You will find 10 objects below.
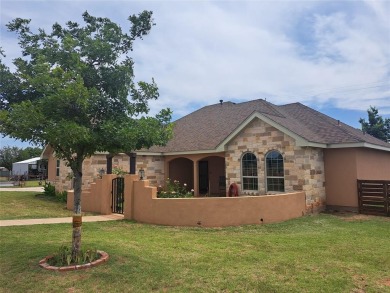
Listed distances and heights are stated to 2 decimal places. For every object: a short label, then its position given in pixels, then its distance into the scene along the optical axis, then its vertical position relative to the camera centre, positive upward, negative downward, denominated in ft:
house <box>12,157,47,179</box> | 143.43 +3.80
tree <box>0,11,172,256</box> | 20.01 +5.70
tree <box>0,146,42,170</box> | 185.78 +12.94
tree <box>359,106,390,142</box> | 131.23 +20.13
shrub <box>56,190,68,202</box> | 61.59 -3.94
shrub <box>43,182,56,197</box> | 68.33 -2.94
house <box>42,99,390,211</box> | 45.96 +2.89
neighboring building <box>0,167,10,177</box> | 171.88 +2.44
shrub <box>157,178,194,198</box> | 49.65 -2.76
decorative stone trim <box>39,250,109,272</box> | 20.52 -6.00
